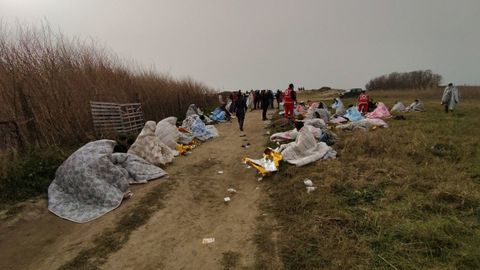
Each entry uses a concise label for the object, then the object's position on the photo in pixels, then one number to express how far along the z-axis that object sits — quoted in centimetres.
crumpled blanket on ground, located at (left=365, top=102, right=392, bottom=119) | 1314
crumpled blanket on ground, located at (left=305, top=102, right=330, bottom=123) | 1226
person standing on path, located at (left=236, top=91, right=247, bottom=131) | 1264
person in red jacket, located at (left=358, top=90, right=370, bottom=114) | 1512
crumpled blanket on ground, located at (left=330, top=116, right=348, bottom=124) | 1235
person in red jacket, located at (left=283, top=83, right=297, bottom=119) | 1299
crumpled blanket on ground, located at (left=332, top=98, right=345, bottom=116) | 1448
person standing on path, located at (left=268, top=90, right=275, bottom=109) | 1988
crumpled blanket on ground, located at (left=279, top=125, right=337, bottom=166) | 693
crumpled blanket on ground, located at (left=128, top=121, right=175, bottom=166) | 767
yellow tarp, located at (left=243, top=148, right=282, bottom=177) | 663
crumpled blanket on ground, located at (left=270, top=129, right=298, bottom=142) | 919
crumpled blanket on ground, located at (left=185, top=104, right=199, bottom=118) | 1662
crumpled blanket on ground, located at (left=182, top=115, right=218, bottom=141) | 1161
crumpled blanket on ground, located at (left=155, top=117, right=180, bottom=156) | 951
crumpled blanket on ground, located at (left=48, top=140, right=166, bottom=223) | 512
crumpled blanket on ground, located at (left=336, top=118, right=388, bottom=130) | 1013
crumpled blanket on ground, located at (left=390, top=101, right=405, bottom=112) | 1630
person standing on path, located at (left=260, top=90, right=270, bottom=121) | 1619
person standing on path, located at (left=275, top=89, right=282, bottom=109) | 2490
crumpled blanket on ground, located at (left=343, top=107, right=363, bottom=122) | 1281
